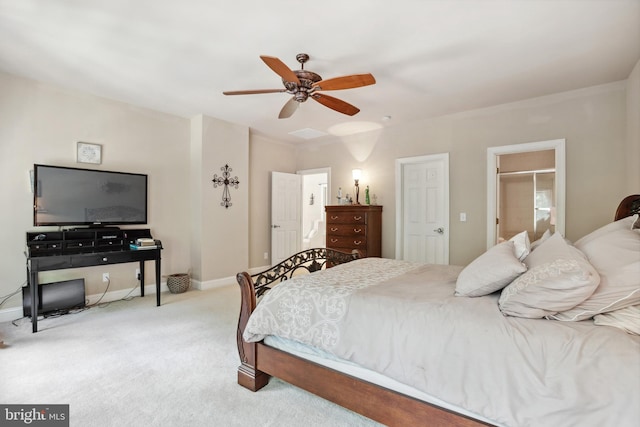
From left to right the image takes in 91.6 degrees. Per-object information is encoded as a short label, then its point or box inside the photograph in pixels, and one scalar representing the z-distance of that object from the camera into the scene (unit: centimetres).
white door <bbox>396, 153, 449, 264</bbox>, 463
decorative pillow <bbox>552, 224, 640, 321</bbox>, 123
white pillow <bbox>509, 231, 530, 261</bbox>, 186
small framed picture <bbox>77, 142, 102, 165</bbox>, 371
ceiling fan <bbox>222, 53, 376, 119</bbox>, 242
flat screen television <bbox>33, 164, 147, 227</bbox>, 333
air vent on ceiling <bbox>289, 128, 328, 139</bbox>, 528
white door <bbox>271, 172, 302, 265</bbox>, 584
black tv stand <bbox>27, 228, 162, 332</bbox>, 294
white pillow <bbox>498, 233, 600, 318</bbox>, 124
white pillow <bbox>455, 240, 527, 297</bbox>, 154
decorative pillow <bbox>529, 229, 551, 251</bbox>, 200
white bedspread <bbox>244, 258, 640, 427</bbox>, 108
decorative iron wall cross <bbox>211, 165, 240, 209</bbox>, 479
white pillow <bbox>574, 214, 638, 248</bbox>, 171
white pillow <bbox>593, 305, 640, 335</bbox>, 118
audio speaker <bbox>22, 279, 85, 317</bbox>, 324
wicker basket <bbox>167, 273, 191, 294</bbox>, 432
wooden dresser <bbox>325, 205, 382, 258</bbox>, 487
